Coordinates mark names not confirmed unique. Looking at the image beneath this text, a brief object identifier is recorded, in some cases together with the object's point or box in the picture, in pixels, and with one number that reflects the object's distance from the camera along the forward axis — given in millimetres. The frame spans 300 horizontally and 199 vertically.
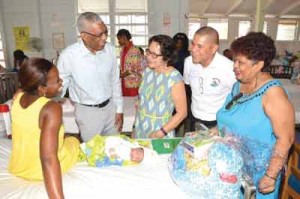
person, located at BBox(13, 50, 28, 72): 4555
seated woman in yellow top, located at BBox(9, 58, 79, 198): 1178
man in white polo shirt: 1938
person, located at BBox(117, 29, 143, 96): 3439
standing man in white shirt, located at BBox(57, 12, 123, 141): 2020
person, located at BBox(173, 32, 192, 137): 3532
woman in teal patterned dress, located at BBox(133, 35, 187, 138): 1874
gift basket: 1172
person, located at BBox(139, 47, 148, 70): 3595
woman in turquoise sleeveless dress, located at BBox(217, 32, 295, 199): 1289
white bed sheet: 1286
